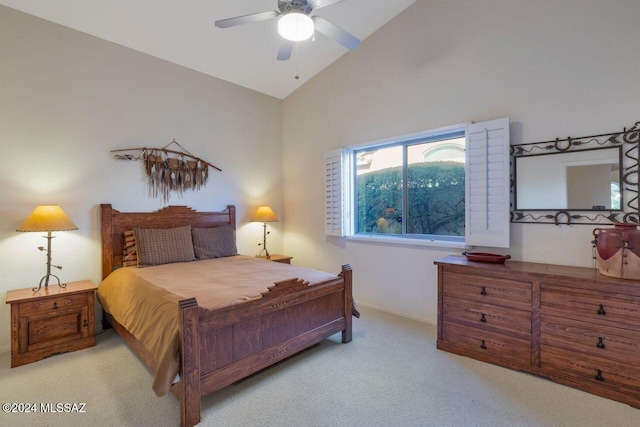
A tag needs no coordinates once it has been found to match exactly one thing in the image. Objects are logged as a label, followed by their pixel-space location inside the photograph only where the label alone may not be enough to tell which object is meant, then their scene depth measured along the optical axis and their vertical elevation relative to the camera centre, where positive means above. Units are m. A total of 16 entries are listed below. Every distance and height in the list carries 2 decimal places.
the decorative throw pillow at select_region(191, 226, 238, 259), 3.86 -0.36
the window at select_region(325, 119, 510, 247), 2.89 +0.31
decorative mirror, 2.37 +0.28
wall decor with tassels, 3.69 +0.59
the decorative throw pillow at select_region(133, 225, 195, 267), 3.37 -0.35
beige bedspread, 1.93 -0.60
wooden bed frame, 1.86 -0.86
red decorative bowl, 2.65 -0.39
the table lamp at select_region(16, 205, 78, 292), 2.68 -0.06
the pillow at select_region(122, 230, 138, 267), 3.41 -0.41
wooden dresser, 2.03 -0.82
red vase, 2.06 -0.27
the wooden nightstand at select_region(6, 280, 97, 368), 2.55 -0.93
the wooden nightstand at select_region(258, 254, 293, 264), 4.39 -0.64
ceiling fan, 2.26 +1.51
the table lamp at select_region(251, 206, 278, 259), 4.51 -0.02
